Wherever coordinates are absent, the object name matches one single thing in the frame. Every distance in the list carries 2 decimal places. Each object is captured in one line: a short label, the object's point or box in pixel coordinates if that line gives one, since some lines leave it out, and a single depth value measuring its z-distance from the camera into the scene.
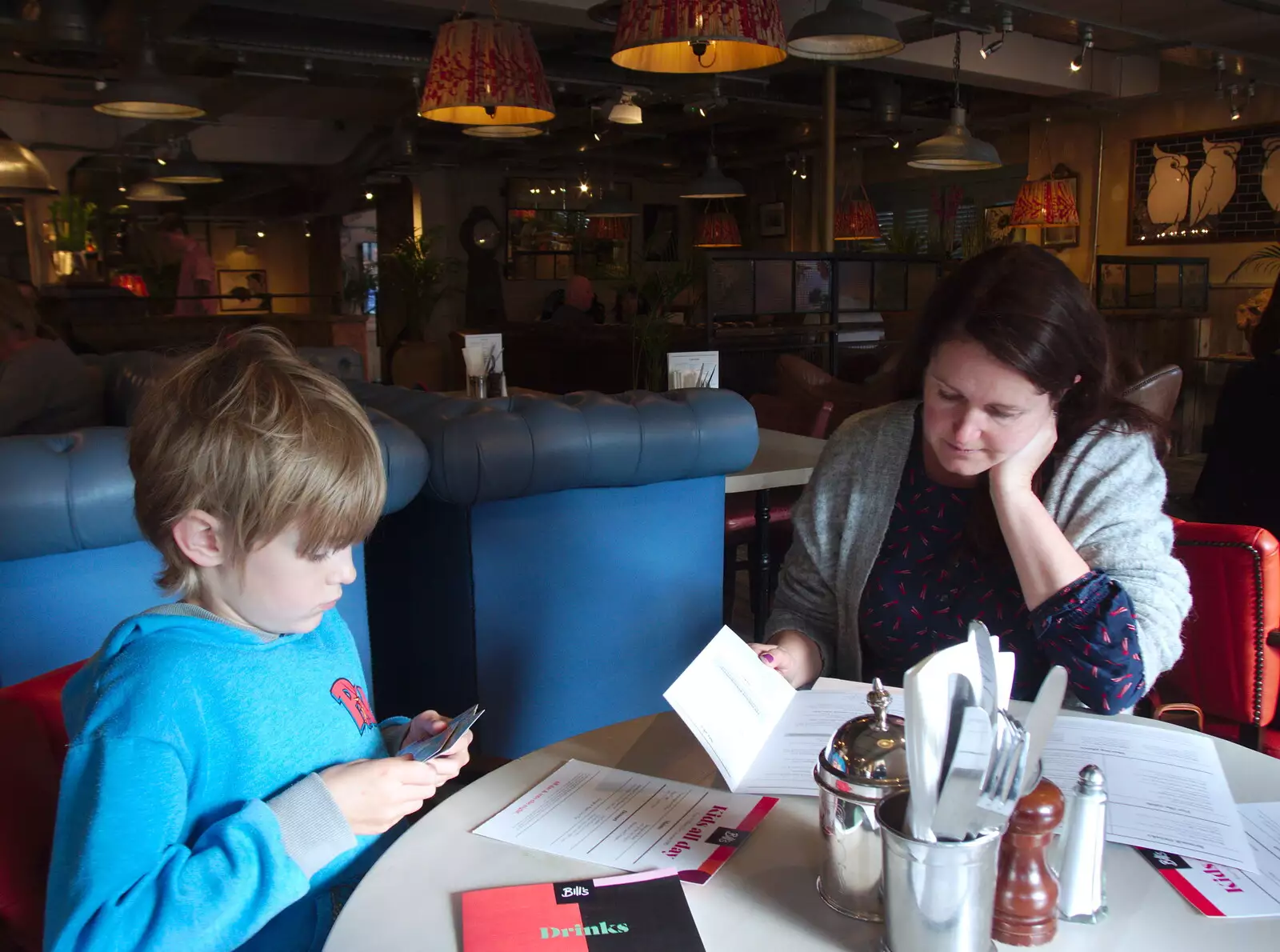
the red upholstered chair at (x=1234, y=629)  1.63
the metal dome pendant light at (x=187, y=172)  8.39
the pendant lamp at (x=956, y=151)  6.07
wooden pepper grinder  0.82
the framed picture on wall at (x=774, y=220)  13.80
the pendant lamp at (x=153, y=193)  9.64
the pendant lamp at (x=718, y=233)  11.47
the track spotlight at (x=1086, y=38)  6.19
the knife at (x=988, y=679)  0.74
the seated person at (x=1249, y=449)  2.77
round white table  0.85
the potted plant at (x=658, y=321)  4.55
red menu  0.86
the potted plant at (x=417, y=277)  10.05
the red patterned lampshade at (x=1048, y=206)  8.28
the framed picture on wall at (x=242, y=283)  16.45
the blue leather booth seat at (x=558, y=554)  2.44
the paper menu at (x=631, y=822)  0.99
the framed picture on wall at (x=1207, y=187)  8.10
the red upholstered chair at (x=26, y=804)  0.96
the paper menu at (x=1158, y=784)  0.98
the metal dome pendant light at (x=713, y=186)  8.65
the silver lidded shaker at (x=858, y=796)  0.85
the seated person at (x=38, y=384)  3.55
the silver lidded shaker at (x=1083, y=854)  0.85
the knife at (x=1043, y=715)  0.72
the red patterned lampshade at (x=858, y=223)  10.17
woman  1.41
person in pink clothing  11.62
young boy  0.87
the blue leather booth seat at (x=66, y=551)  1.77
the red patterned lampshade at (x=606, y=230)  12.21
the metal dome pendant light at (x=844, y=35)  4.16
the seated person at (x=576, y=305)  9.53
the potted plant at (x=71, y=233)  10.73
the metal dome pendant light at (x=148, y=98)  5.14
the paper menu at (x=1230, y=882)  0.88
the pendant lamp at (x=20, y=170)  6.01
